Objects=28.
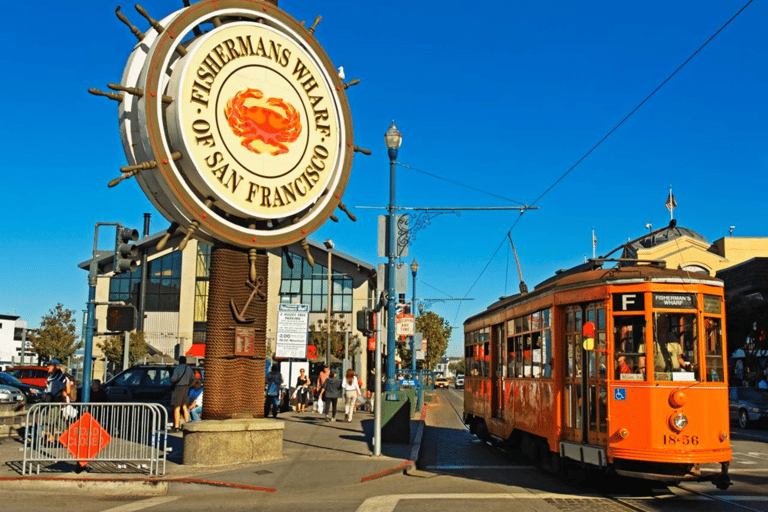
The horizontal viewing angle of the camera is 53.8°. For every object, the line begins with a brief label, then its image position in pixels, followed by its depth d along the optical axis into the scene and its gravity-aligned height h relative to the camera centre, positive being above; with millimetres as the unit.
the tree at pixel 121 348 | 46881 -226
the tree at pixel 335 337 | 45781 +687
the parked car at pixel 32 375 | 33156 -1408
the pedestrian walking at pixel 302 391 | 26656 -1560
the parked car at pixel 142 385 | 21172 -1132
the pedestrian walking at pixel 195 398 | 18266 -1270
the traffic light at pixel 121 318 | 12930 +451
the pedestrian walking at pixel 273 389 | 22406 -1233
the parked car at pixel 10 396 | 22234 -1577
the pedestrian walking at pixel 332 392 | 22312 -1285
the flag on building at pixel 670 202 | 34781 +7096
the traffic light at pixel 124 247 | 13672 +1780
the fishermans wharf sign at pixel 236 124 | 12078 +3820
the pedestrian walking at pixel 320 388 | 24750 -1374
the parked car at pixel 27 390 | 25794 -1643
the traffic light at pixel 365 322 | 15172 +537
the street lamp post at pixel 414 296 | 33103 +2810
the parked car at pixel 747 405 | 25625 -1724
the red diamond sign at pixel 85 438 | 11602 -1443
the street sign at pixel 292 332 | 23156 +478
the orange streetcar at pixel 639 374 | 10133 -289
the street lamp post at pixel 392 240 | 16953 +2428
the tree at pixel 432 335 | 66638 +1351
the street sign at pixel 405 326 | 21453 +665
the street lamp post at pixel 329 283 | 31953 +3073
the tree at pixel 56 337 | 48625 +437
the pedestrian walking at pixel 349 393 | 22219 -1304
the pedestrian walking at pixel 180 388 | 17719 -997
